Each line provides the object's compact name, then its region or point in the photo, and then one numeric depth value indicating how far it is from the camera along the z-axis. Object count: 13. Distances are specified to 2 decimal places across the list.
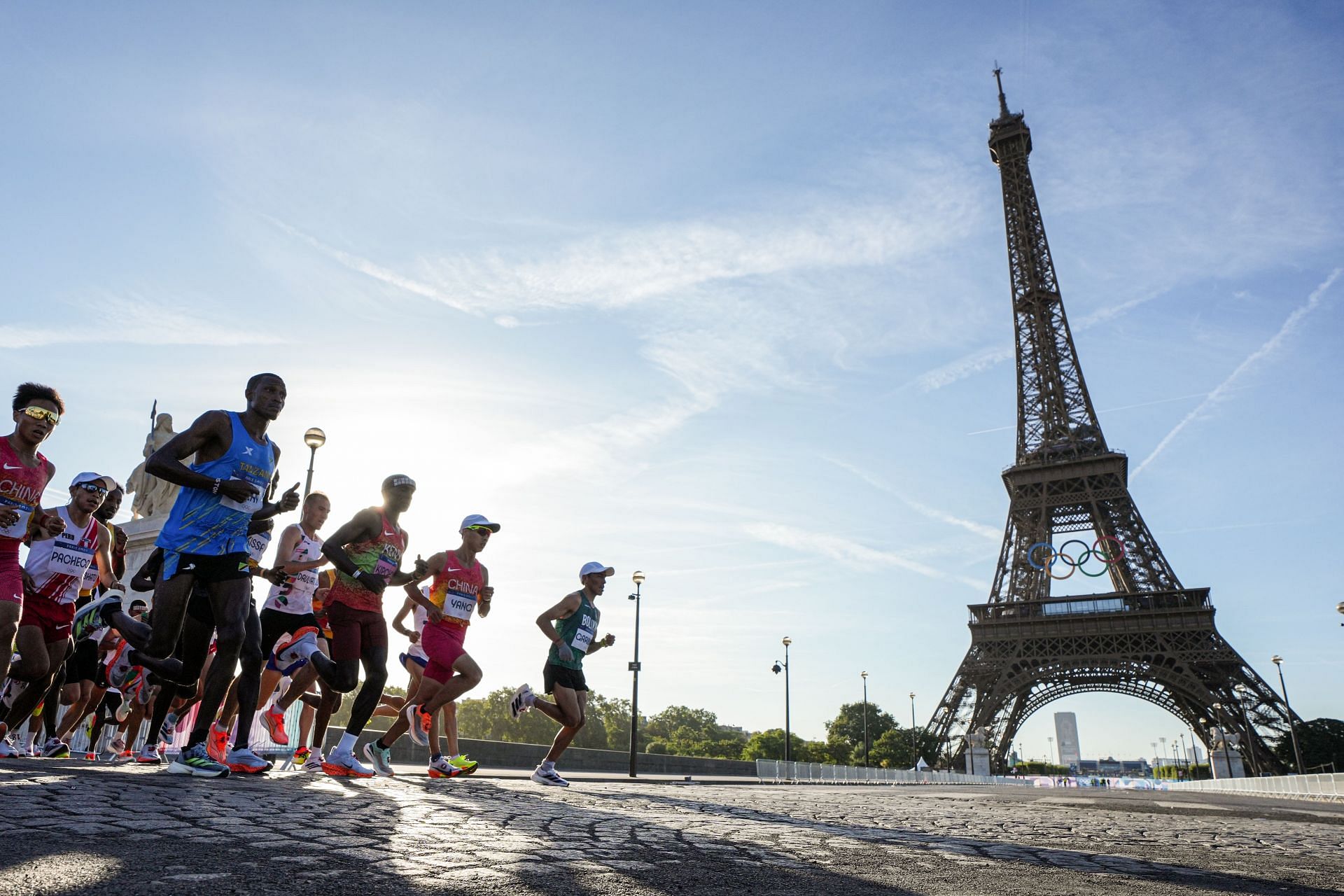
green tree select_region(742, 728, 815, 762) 85.44
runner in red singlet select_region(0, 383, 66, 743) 5.49
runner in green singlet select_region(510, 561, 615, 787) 8.95
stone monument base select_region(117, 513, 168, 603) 18.78
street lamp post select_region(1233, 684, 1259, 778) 43.41
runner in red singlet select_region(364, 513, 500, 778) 8.02
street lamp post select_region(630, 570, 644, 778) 25.30
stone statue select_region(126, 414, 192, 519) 20.55
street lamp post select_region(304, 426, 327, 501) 13.84
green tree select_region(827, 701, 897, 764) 99.44
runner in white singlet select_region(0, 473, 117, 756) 6.49
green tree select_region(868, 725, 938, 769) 91.38
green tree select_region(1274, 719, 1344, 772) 60.03
